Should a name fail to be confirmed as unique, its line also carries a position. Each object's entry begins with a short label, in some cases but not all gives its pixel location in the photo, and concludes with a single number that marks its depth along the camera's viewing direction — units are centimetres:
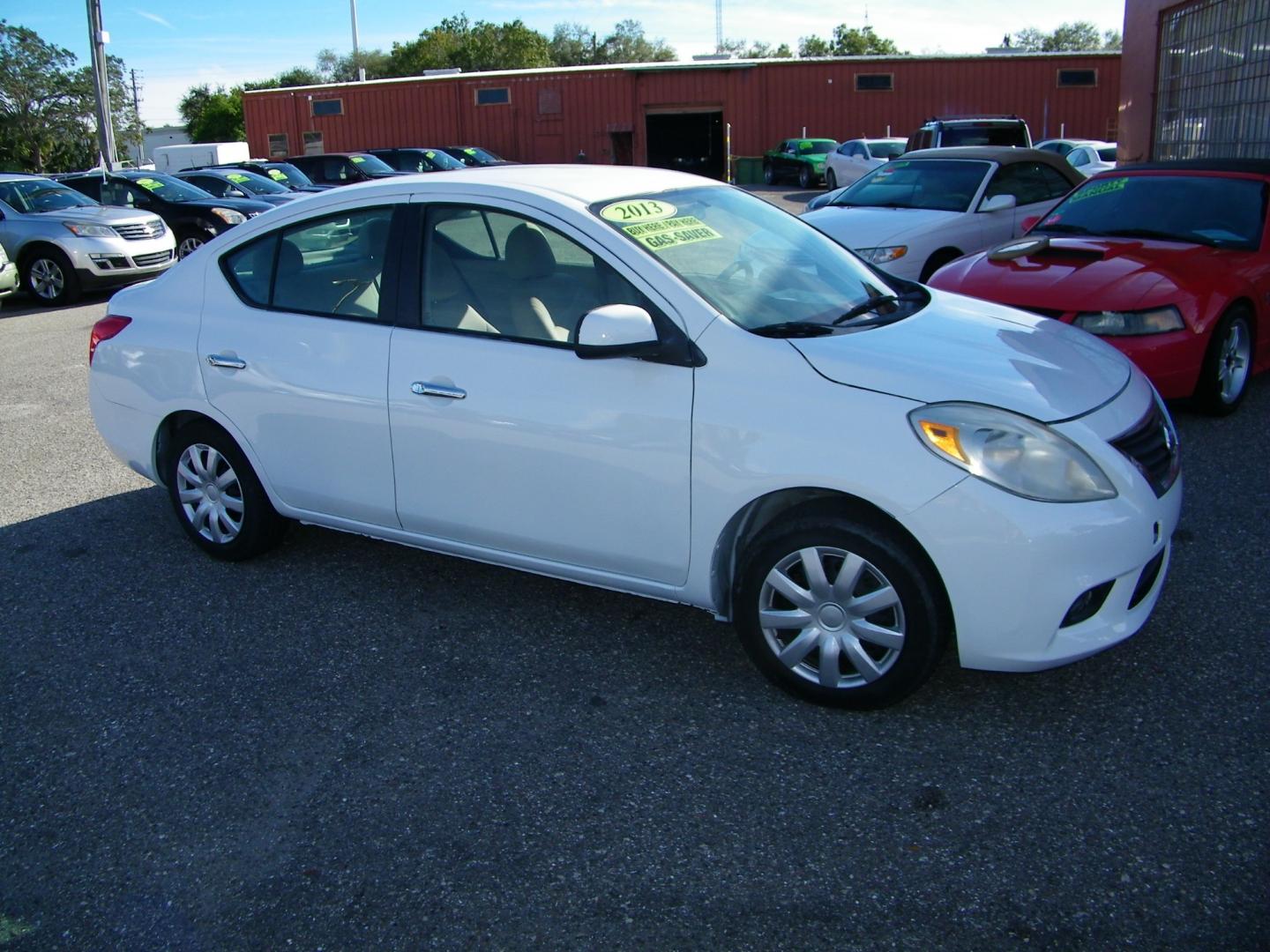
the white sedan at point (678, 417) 316
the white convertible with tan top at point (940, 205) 918
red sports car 611
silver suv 1343
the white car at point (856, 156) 2781
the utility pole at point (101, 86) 2573
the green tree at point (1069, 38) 9144
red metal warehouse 3747
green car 3191
